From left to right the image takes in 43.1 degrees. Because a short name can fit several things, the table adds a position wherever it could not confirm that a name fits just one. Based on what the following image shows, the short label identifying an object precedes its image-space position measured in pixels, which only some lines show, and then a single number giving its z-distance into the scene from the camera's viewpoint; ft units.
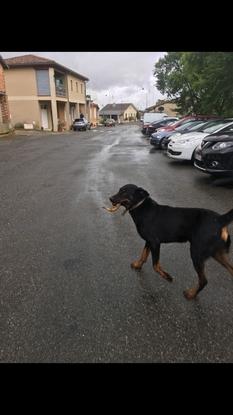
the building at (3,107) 80.71
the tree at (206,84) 52.57
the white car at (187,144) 30.99
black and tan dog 8.61
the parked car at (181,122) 50.64
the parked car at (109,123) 192.46
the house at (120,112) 326.32
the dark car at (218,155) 21.29
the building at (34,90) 108.68
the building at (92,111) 169.48
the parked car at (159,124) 72.13
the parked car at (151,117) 93.37
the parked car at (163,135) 43.39
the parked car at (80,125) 124.98
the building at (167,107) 236.53
